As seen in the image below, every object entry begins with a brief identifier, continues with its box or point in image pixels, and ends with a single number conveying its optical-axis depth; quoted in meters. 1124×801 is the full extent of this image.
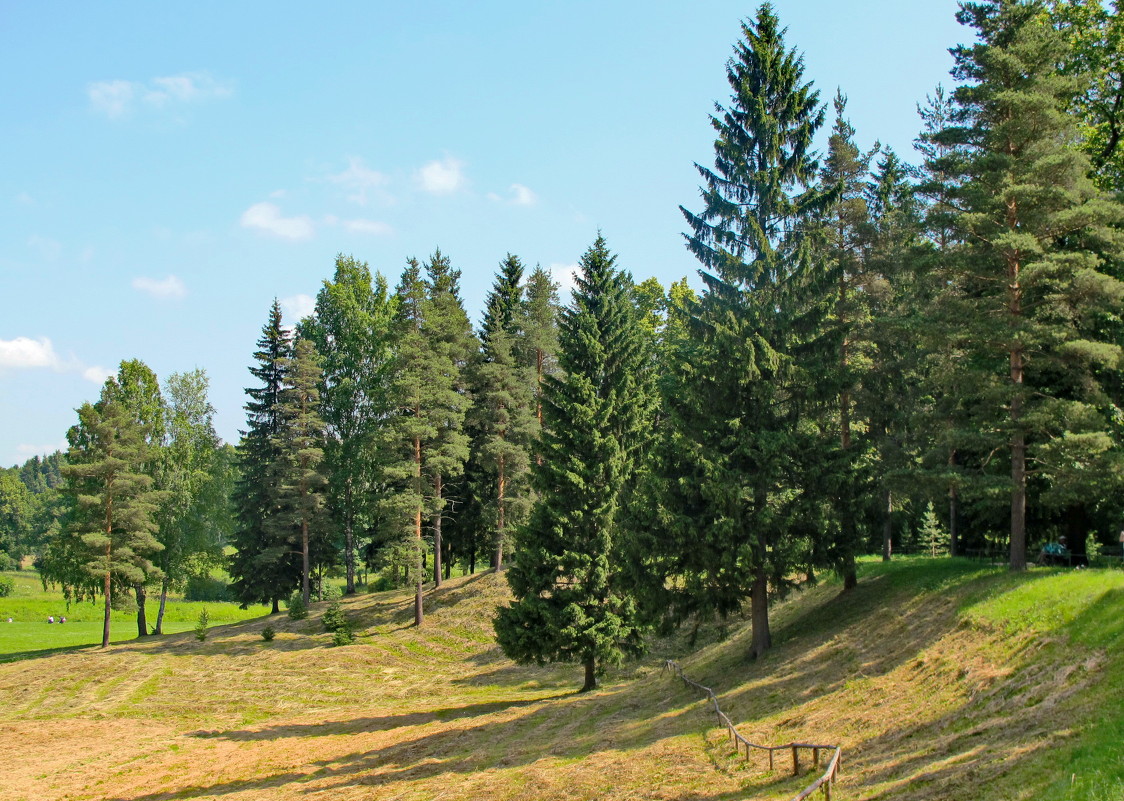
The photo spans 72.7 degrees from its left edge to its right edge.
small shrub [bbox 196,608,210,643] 47.94
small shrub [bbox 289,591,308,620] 48.66
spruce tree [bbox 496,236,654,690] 27.92
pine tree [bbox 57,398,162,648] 47.28
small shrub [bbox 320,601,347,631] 44.38
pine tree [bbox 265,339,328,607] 50.41
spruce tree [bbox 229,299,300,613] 53.84
